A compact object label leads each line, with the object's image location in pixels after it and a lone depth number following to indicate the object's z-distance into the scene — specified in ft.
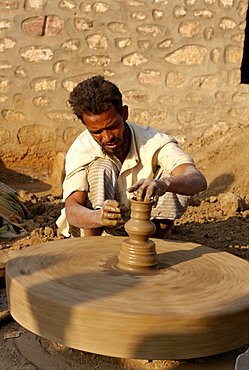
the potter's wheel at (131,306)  5.41
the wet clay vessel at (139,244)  7.09
